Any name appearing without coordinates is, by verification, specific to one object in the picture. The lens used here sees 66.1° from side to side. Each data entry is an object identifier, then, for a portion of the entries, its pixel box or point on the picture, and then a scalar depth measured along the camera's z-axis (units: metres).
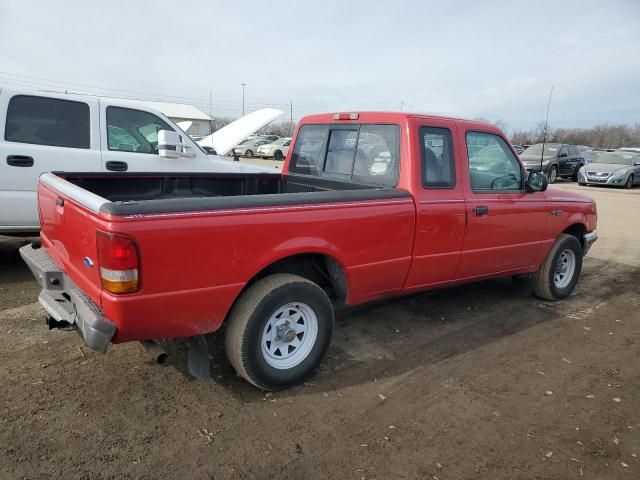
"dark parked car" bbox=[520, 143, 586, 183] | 20.28
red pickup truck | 2.64
